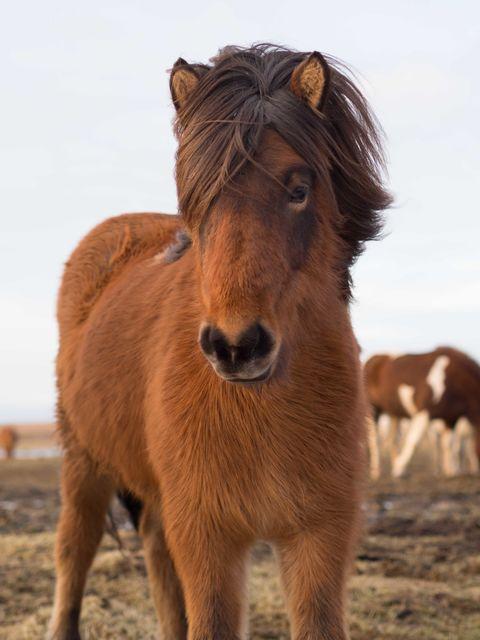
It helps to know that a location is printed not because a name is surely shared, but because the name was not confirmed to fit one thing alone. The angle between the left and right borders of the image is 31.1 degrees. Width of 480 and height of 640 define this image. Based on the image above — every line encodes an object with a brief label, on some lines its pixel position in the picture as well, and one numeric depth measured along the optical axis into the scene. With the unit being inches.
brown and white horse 656.4
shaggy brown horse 98.8
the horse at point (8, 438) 1154.7
